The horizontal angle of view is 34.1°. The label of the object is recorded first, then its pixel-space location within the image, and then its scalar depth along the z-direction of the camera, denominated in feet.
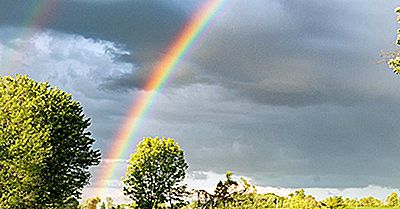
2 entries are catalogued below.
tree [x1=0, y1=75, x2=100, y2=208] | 183.42
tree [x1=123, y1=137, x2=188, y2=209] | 229.86
